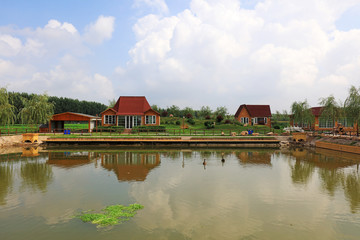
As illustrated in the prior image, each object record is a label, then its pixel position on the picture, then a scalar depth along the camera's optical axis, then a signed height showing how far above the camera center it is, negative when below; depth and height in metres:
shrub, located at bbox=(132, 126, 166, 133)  39.00 -1.00
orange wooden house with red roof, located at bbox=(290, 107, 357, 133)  43.28 -0.61
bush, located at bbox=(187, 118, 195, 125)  49.47 +0.46
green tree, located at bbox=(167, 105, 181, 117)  60.33 +3.62
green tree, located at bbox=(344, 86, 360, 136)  27.00 +2.05
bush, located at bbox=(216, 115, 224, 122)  49.62 +1.08
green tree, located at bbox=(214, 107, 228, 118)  60.88 +3.33
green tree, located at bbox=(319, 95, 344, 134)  33.66 +1.84
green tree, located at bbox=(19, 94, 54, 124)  35.26 +2.10
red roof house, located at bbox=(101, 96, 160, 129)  43.44 +1.26
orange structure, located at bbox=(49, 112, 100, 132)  38.47 +1.01
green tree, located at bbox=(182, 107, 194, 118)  58.71 +3.30
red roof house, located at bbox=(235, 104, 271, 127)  53.41 +1.88
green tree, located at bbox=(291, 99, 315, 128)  42.41 +1.84
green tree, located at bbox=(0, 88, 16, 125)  28.06 +1.86
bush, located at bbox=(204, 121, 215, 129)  45.84 -0.34
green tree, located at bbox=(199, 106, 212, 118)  59.98 +3.04
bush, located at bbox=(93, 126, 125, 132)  38.56 -0.92
